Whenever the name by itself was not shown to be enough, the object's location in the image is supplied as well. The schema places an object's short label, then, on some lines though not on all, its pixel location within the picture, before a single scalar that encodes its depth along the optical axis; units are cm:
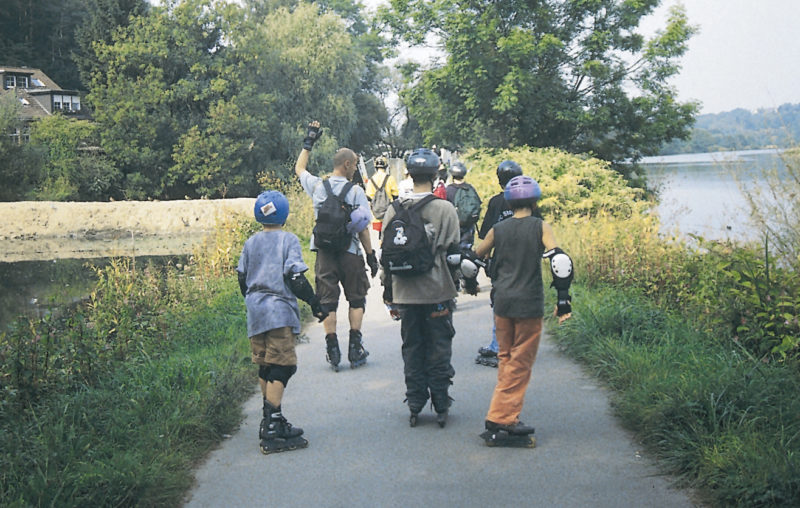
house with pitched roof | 5312
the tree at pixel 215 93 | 4422
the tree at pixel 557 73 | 3177
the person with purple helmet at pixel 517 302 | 535
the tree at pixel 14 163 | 3631
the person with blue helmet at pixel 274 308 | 543
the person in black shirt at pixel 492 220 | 750
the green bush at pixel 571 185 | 1573
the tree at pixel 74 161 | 4103
